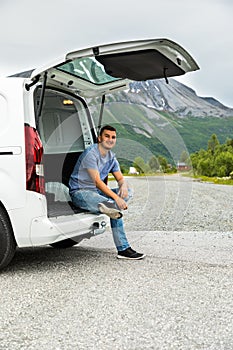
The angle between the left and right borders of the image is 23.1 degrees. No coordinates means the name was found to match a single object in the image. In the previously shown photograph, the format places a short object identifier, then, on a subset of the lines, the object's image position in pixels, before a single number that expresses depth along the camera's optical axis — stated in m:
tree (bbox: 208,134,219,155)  71.94
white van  5.36
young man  6.14
